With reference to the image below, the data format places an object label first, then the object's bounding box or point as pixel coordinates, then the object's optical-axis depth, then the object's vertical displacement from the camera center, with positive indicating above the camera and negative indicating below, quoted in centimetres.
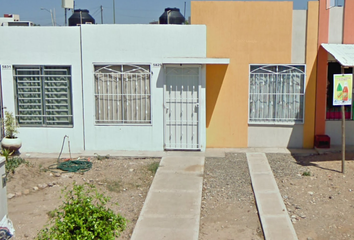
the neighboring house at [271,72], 993 +53
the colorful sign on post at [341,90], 802 +6
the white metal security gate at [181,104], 978 -27
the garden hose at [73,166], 859 -159
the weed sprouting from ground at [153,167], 852 -160
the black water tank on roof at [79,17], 1213 +231
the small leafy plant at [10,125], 951 -76
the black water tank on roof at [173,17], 1150 +220
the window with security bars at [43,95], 987 -5
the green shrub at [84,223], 410 -135
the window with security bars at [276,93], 1016 +0
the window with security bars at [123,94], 980 -2
